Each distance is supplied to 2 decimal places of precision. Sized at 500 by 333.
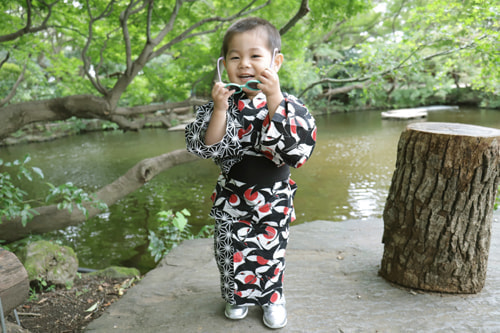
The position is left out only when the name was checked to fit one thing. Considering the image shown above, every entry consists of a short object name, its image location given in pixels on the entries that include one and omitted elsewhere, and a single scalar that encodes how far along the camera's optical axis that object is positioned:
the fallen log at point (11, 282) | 1.49
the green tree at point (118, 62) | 4.11
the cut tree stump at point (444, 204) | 1.81
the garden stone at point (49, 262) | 3.02
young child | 1.49
